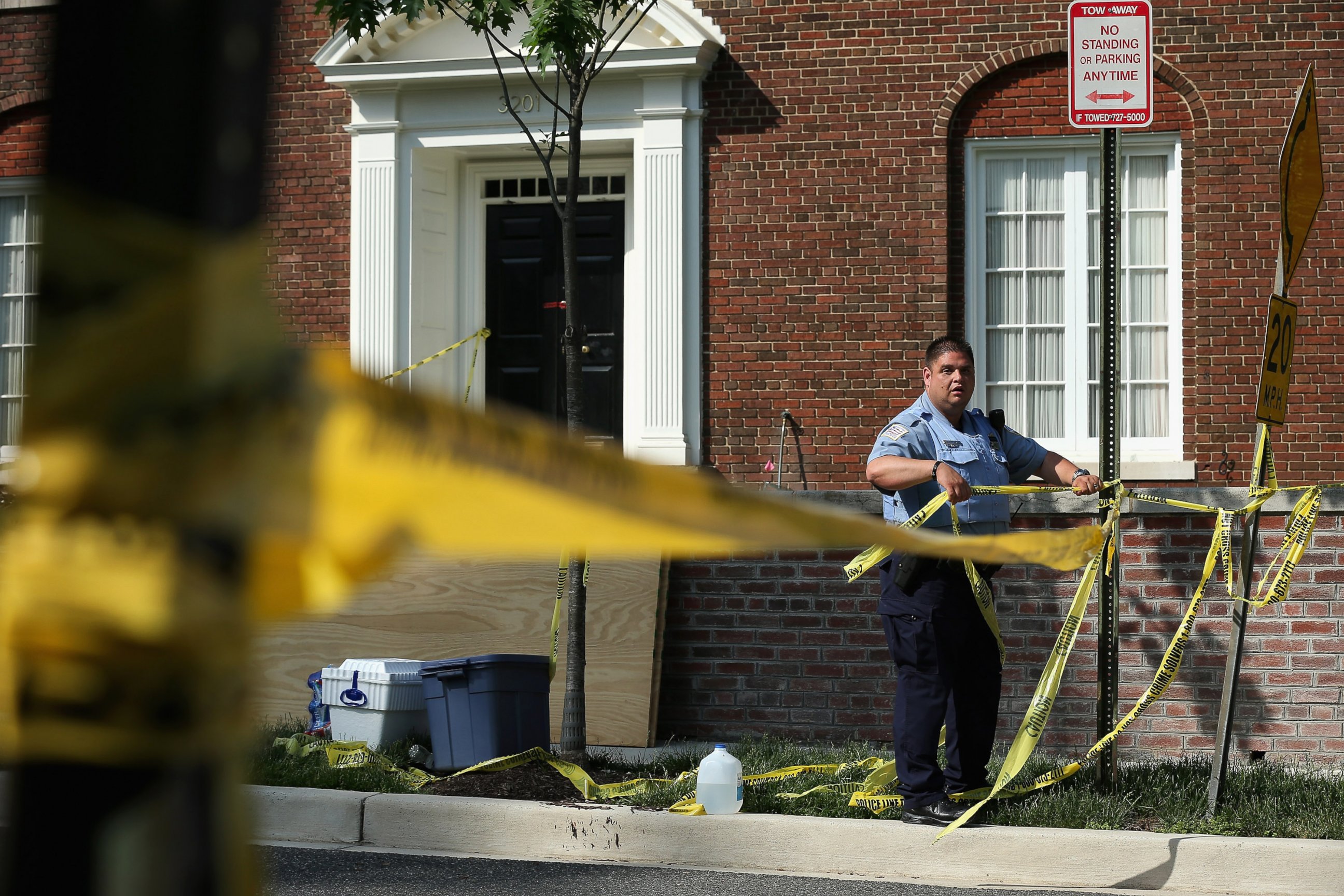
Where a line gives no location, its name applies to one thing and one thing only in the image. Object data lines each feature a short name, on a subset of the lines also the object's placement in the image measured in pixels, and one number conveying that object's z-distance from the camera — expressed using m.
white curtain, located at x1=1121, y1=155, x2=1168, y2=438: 22.42
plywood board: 16.47
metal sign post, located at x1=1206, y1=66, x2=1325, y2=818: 11.76
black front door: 24.20
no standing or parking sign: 12.36
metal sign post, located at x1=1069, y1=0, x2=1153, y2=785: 12.37
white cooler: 14.48
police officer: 11.40
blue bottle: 14.92
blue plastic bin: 13.59
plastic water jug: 11.45
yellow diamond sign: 11.80
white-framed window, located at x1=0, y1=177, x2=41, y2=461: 23.91
